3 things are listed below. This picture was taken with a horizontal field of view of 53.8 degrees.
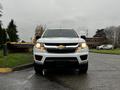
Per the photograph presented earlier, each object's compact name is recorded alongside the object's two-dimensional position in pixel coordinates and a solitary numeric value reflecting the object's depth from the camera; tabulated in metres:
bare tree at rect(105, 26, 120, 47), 47.11
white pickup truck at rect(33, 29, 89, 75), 4.16
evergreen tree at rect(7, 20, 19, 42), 28.47
